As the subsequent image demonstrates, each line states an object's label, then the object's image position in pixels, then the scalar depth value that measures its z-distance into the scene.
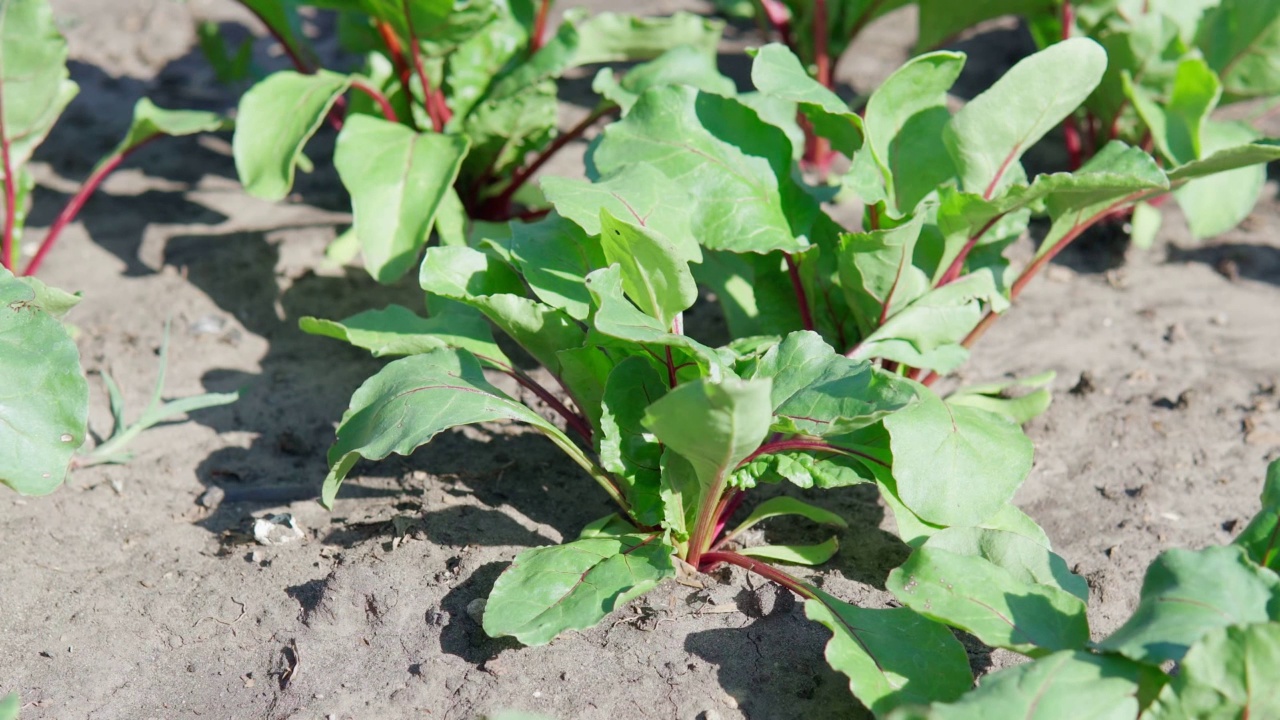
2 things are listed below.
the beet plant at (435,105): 2.68
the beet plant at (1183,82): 2.92
